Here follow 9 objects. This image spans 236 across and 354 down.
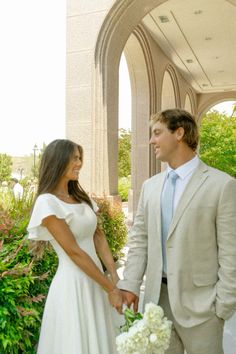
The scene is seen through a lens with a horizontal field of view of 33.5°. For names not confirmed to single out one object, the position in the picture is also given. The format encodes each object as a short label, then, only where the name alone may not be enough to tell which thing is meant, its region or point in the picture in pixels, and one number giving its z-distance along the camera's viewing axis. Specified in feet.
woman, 8.05
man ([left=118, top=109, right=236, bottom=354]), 7.01
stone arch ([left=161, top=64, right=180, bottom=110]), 56.80
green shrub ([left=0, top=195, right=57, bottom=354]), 8.68
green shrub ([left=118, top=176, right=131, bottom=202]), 89.61
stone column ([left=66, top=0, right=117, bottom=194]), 27.48
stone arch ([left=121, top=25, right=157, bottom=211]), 44.73
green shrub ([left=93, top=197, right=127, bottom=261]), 23.95
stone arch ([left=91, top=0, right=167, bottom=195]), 27.22
